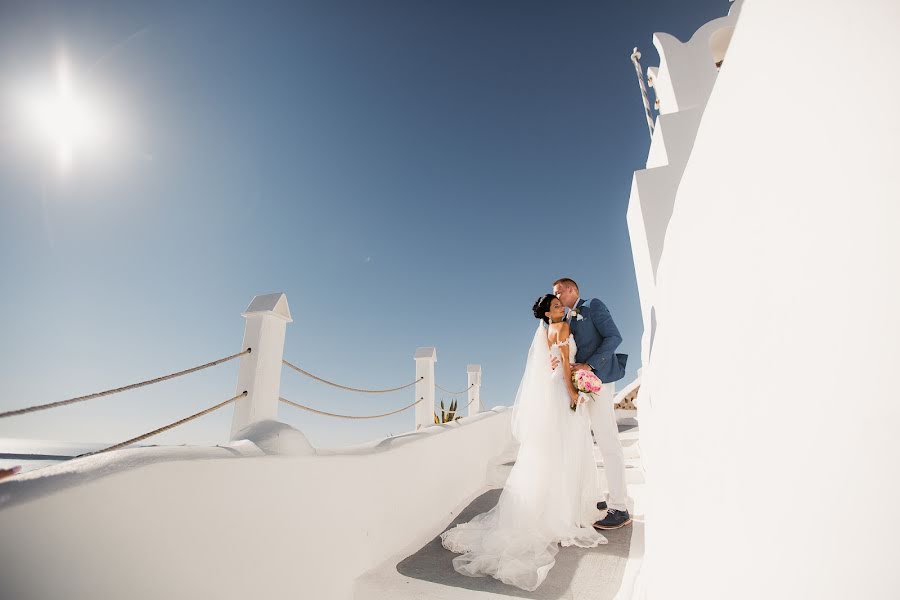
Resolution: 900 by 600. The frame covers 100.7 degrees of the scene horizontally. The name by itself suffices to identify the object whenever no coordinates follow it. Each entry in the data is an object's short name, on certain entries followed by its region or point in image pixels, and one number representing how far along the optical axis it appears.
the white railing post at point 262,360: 2.06
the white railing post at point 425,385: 4.77
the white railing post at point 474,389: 6.80
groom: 3.22
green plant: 10.16
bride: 2.60
